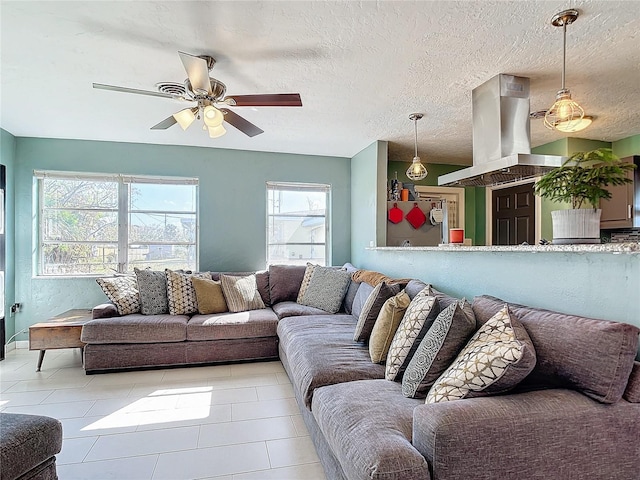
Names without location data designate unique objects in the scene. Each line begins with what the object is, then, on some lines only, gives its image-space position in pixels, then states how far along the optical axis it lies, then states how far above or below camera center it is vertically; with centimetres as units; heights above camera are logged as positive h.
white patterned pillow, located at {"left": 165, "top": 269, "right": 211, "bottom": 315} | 374 -58
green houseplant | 165 +24
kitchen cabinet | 385 +39
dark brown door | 474 +37
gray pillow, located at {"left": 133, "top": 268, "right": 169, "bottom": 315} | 368 -55
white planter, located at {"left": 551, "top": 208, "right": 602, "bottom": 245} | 167 +7
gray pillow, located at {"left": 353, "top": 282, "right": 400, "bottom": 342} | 246 -48
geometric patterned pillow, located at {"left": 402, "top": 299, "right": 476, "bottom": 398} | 161 -51
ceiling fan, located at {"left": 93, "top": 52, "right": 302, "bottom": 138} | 214 +96
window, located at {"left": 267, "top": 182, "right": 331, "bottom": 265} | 494 +26
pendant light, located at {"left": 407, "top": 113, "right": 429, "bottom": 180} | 348 +72
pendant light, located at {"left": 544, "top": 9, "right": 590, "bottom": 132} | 188 +82
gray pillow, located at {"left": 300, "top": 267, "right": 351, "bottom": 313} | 389 -56
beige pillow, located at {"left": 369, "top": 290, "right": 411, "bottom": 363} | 216 -54
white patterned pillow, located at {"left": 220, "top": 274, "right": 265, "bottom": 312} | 389 -60
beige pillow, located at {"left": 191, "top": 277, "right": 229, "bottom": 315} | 379 -61
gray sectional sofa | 119 -69
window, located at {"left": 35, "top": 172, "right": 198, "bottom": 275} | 425 +23
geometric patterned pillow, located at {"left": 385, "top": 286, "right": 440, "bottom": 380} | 188 -52
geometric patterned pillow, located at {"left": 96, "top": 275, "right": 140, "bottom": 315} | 359 -54
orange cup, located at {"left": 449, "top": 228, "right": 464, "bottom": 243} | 291 +4
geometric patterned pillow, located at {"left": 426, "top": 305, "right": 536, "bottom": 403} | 133 -49
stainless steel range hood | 257 +86
